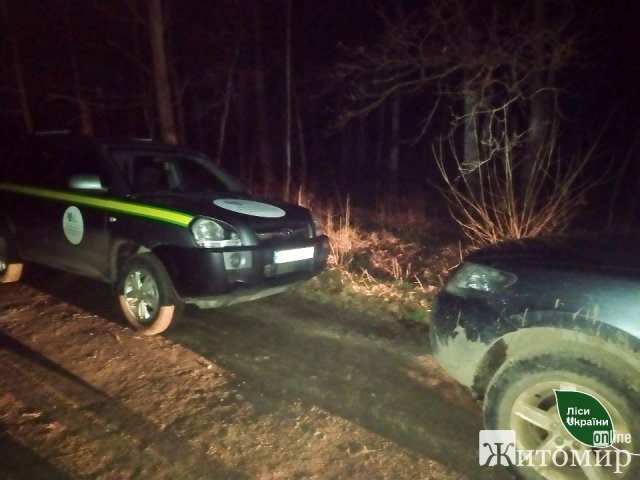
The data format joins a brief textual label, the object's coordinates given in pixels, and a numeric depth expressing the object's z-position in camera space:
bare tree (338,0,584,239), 8.73
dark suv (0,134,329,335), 4.18
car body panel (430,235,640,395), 2.33
